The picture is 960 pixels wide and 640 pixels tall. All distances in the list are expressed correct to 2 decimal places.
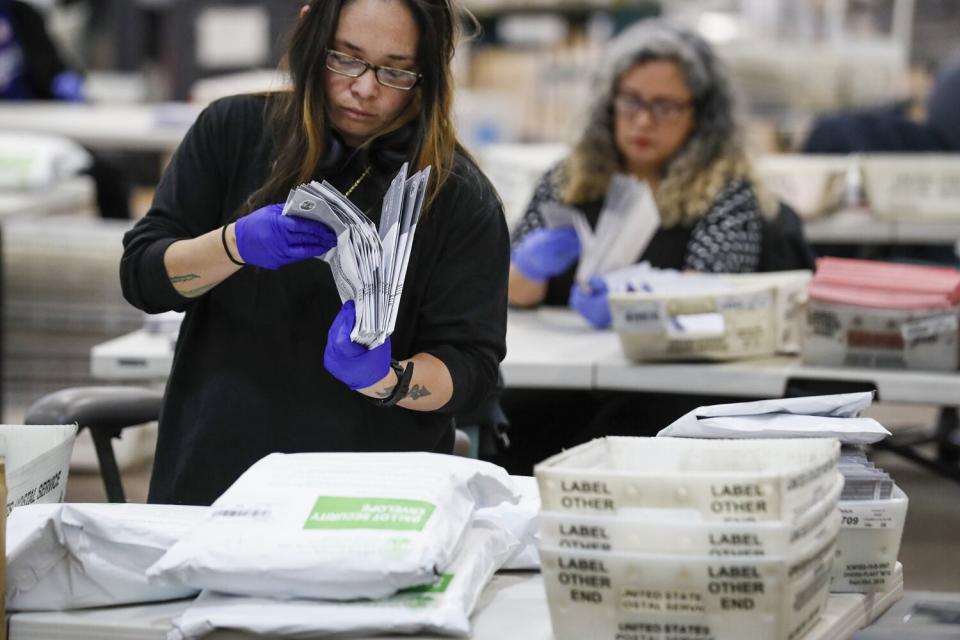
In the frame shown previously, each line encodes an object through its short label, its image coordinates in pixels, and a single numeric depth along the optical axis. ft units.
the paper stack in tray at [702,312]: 16.21
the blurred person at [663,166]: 17.51
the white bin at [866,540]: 11.69
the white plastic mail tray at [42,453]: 12.16
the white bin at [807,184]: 22.51
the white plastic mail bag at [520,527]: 11.83
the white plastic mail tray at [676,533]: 10.68
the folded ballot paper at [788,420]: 11.63
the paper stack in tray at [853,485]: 11.64
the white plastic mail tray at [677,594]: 10.71
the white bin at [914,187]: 22.29
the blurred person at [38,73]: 29.42
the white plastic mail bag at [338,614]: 11.01
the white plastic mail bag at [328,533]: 11.04
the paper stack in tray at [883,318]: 16.03
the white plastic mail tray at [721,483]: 10.67
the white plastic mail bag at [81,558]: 11.37
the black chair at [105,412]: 14.69
